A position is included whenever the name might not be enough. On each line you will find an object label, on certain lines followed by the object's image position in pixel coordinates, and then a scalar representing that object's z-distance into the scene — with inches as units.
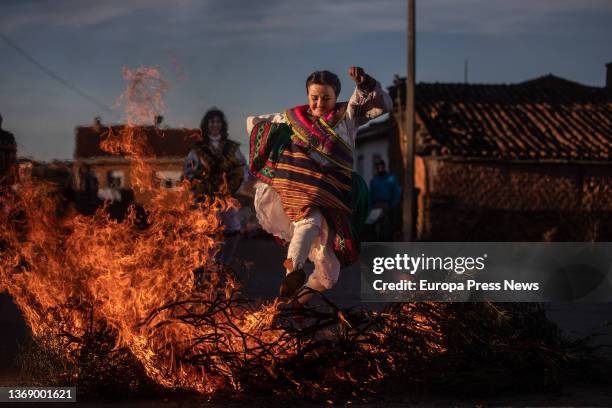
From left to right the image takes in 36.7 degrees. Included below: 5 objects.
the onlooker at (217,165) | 384.8
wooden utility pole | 735.7
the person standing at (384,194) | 815.1
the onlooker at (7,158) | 264.6
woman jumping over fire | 268.1
